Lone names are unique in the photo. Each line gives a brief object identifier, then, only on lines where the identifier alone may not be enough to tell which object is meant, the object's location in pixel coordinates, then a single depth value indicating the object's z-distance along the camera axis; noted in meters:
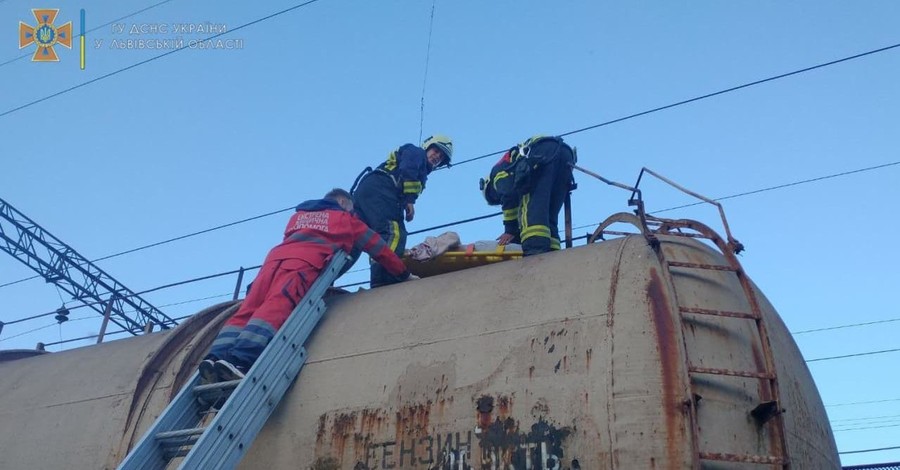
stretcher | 6.01
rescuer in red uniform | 4.97
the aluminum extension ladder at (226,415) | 4.32
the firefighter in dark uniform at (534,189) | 6.16
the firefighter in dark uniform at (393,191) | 6.86
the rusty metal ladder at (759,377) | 3.69
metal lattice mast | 24.14
